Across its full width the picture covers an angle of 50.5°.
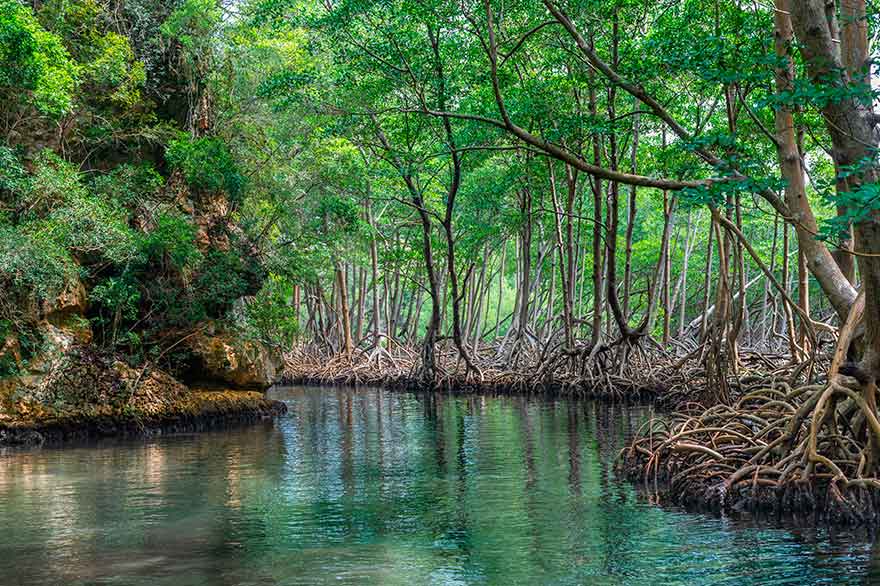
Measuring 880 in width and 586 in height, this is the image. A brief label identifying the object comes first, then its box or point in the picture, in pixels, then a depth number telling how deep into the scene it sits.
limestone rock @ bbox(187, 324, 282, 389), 17.73
